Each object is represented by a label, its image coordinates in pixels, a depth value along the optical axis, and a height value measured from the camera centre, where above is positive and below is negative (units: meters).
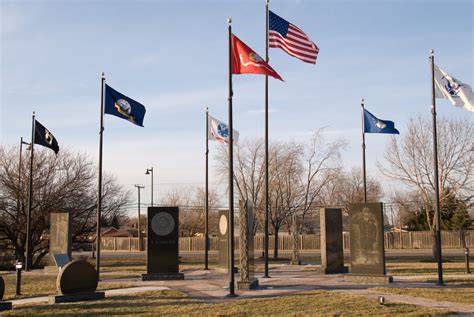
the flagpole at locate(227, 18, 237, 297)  13.70 +0.45
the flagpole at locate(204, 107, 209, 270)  22.83 +1.64
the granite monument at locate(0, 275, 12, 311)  11.92 -1.86
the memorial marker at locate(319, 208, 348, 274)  20.20 -0.82
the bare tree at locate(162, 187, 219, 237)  58.62 +0.58
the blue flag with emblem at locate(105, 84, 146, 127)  18.41 +4.08
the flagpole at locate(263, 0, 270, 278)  17.26 +2.23
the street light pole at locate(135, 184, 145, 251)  50.53 -1.93
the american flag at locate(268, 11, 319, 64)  16.98 +5.90
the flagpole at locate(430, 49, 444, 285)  15.65 +0.57
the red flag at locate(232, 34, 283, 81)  14.57 +4.46
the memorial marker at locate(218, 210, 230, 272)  21.12 -0.75
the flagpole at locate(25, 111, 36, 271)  22.59 +2.41
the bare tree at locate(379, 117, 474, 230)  27.27 +2.58
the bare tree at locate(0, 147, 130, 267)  27.30 +1.22
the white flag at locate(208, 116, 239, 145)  23.22 +3.98
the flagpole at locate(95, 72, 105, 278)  17.78 +2.89
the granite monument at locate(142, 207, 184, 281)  18.73 -0.83
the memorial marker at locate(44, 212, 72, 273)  22.53 -0.58
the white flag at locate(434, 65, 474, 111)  16.42 +4.09
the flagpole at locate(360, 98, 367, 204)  22.02 +2.97
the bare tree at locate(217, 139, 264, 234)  33.16 +2.22
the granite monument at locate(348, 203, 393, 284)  16.39 -0.76
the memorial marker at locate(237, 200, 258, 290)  15.02 -0.83
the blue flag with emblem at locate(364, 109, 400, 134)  21.42 +3.88
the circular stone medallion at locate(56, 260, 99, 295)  12.93 -1.43
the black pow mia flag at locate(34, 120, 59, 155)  22.80 +3.65
